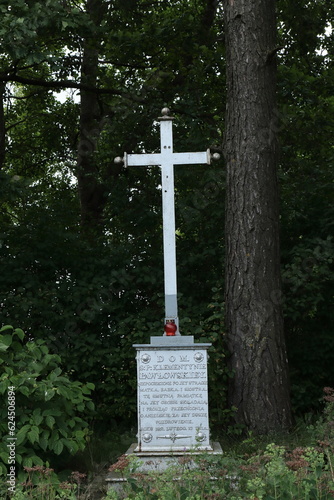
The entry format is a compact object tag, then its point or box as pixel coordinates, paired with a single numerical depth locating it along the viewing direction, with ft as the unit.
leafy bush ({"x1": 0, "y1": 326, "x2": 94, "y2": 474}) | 16.33
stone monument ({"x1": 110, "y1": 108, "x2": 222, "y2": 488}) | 18.13
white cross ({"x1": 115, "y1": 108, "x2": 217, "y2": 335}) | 19.58
